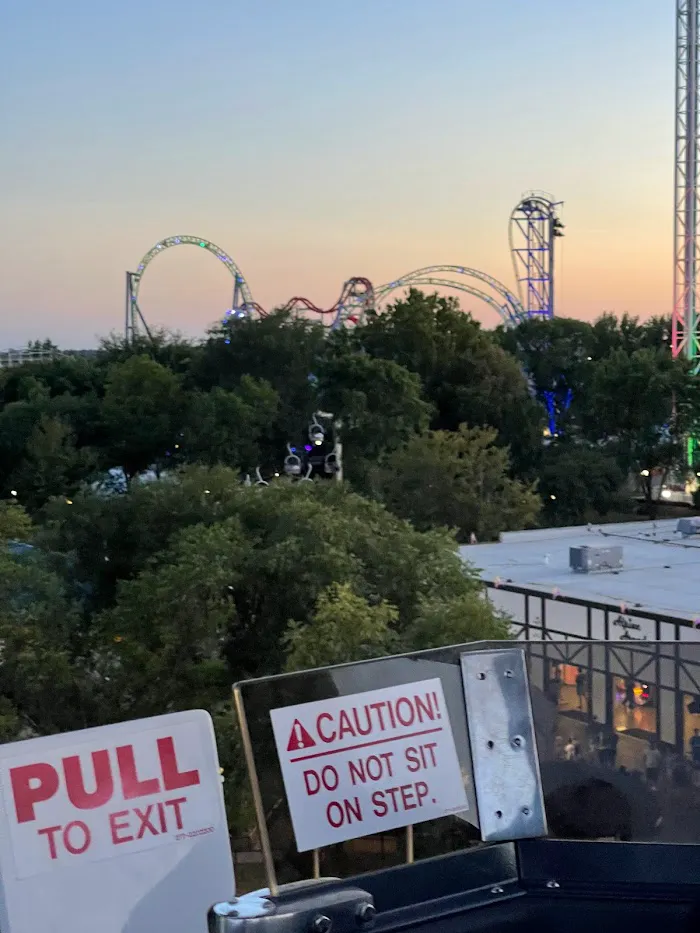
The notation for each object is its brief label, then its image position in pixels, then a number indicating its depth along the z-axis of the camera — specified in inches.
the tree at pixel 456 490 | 1325.0
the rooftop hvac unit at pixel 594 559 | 650.8
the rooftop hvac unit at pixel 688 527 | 816.3
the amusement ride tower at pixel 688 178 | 1523.1
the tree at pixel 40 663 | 538.6
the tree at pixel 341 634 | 474.6
